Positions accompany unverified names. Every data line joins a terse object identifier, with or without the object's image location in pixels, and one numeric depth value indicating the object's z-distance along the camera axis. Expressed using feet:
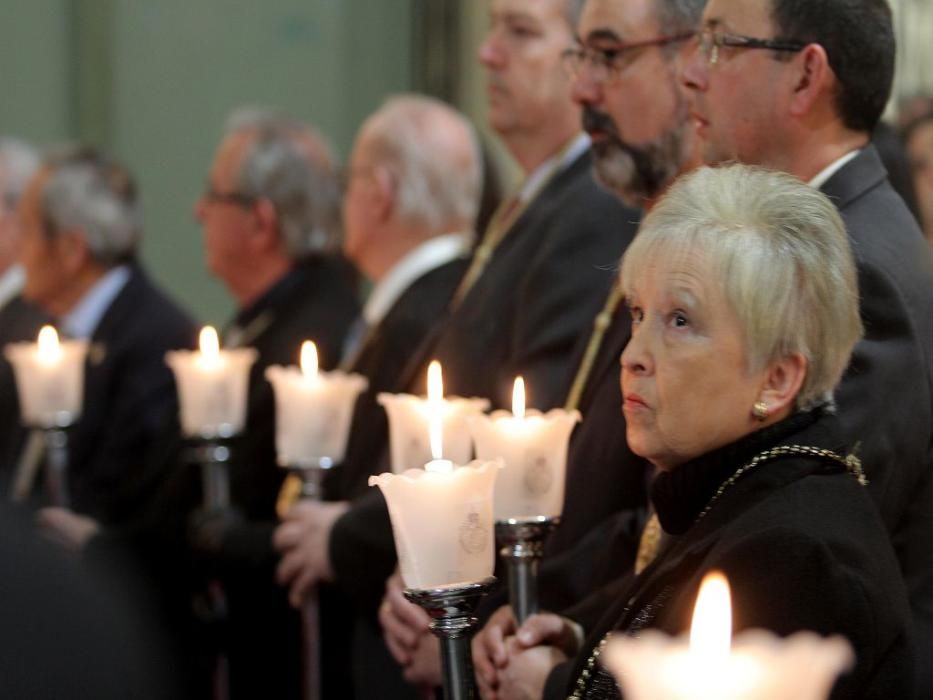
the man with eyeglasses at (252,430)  31.68
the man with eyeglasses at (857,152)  16.67
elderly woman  13.88
